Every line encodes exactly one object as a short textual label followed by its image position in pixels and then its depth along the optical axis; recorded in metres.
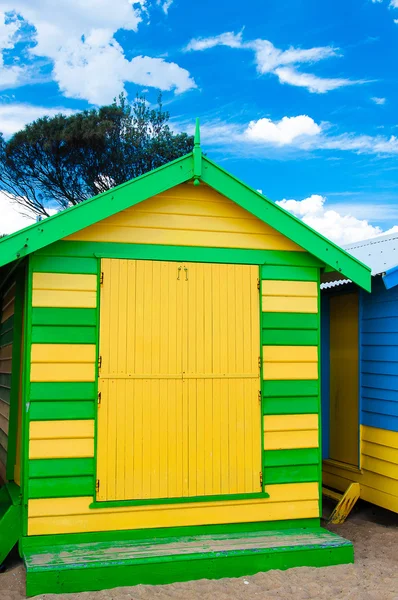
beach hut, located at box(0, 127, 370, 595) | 5.41
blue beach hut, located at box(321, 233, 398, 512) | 6.79
